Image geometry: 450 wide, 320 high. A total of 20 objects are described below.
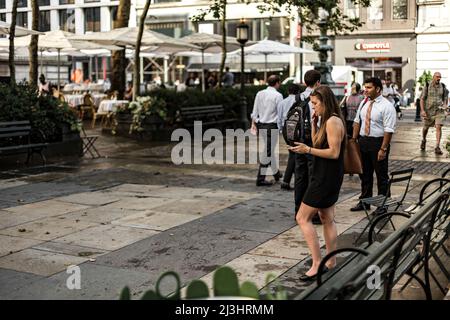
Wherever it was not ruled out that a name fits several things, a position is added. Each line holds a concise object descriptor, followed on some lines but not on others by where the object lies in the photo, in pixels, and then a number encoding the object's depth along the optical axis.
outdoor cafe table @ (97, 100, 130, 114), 20.41
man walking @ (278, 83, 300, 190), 9.68
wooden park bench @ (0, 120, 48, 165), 12.32
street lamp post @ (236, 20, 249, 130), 20.84
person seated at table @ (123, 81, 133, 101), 22.02
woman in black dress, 5.59
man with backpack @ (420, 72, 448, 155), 14.68
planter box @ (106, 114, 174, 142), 17.53
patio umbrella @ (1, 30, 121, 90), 24.80
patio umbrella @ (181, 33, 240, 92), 23.66
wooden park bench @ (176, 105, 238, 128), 18.33
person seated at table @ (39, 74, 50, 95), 22.24
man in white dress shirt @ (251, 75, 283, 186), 10.55
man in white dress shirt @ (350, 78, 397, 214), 8.48
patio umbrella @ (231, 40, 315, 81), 26.22
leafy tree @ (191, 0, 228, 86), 18.48
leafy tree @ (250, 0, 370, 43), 17.14
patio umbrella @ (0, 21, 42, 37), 16.39
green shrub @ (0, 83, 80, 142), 13.04
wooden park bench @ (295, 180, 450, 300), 3.24
